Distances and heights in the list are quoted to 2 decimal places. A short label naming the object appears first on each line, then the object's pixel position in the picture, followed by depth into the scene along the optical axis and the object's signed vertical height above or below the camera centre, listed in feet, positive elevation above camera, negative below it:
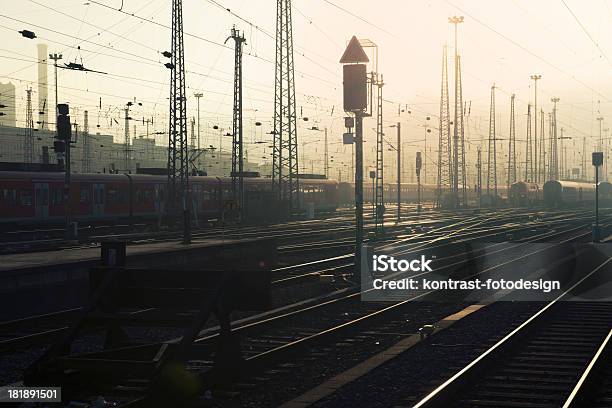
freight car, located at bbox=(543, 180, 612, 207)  294.05 +0.19
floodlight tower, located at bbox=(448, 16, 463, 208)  243.56 +18.13
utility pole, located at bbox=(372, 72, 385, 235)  136.67 +9.35
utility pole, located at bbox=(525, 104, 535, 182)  310.02 +17.88
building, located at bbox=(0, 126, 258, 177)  488.85 +29.17
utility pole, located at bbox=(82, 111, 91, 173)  268.39 +19.44
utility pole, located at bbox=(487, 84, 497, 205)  288.67 +26.06
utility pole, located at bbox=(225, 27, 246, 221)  147.84 +17.43
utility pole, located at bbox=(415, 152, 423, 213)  193.57 +7.61
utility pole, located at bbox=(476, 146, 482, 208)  278.58 +2.35
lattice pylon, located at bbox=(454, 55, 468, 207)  251.60 +21.72
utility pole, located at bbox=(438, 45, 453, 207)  255.70 +15.87
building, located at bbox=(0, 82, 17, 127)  525.34 +59.92
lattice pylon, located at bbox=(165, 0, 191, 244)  126.93 +15.39
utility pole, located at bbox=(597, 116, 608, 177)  354.70 +23.26
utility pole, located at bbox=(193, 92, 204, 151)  257.96 +31.30
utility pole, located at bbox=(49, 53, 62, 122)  156.14 +27.07
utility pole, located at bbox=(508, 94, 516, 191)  299.62 +20.00
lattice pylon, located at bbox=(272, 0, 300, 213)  163.22 +14.69
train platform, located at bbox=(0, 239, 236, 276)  59.52 -5.03
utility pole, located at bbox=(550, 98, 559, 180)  364.13 +17.08
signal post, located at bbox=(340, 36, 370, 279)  68.39 +8.75
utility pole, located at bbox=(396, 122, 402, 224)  167.02 +12.23
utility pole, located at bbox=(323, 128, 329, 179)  311.68 +13.12
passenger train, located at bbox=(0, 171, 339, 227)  122.93 -0.26
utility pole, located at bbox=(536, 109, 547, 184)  361.36 +21.04
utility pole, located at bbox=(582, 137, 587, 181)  432.66 +19.53
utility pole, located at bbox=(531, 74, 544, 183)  304.22 +27.77
